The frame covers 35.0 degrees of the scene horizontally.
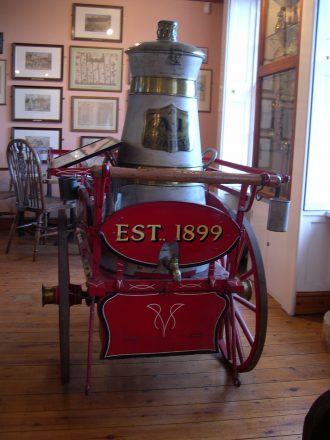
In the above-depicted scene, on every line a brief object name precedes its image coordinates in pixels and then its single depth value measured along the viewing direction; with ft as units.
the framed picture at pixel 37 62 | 16.63
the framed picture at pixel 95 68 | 16.80
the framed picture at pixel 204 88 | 17.39
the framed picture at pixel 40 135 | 16.97
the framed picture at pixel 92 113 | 17.08
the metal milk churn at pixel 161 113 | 6.90
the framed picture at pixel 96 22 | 16.58
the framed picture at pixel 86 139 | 17.31
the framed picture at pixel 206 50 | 17.29
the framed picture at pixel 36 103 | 16.81
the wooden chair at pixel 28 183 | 13.38
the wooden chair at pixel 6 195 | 15.30
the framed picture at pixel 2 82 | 16.63
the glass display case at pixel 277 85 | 10.89
